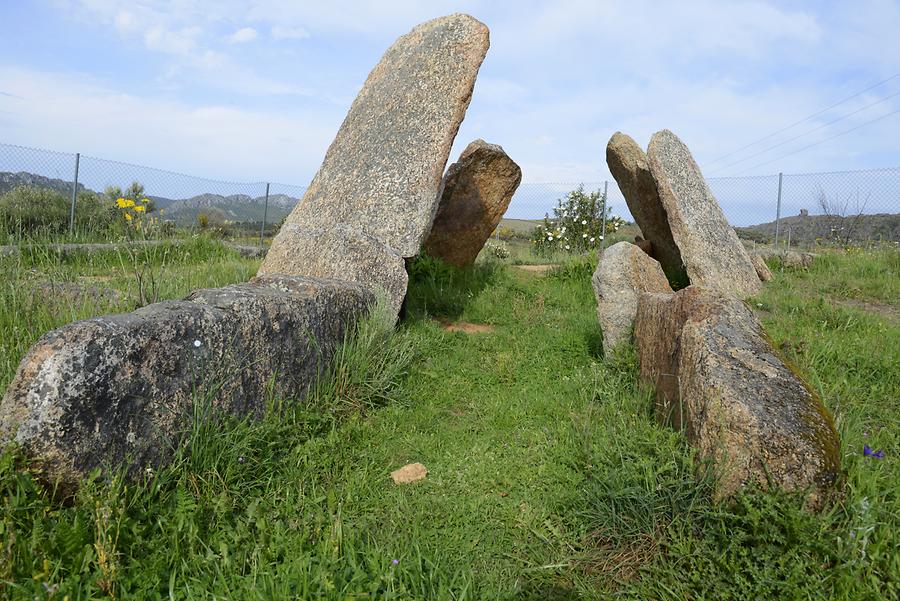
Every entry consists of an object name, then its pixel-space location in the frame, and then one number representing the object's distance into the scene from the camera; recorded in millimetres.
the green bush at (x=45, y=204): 12320
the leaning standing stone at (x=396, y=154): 5941
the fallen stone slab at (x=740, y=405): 2648
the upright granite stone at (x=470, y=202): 8227
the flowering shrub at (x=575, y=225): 15339
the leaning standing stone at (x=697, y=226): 6855
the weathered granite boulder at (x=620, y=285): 5262
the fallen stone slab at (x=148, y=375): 2465
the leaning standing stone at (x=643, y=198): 7898
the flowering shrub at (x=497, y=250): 12738
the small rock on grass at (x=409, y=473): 3601
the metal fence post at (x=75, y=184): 12079
